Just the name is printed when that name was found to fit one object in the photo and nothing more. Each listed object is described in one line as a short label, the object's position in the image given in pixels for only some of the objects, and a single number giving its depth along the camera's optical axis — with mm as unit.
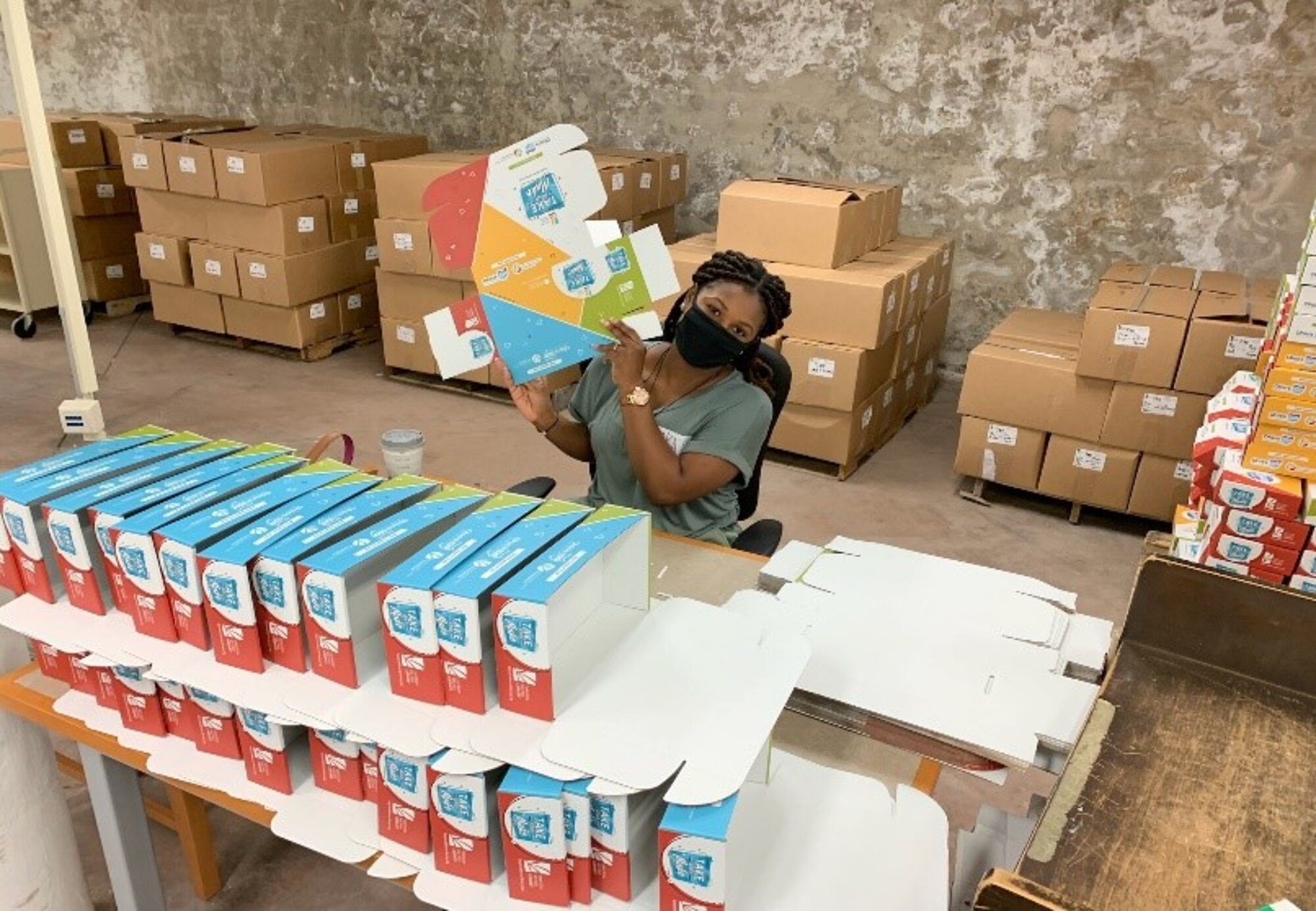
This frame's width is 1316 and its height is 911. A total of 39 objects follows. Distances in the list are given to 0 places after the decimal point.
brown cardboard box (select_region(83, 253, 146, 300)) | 5664
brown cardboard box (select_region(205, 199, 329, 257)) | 4707
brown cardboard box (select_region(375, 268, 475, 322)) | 4555
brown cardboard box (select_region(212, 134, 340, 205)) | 4539
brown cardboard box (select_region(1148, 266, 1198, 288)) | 3645
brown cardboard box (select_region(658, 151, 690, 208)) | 4824
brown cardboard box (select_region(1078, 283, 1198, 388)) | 3246
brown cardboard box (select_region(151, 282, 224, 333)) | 5199
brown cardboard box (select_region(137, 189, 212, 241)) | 4945
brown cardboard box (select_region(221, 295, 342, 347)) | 4996
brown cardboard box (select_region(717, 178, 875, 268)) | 3566
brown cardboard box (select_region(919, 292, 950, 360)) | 4344
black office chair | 2010
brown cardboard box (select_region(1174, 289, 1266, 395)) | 3146
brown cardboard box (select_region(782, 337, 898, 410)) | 3625
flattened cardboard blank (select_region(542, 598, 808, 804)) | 1009
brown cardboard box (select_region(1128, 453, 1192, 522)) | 3430
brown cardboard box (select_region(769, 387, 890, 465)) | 3791
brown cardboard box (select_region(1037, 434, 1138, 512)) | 3502
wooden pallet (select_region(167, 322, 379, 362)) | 5156
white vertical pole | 2651
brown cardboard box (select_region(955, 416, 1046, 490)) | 3621
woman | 1835
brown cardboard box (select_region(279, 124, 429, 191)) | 4988
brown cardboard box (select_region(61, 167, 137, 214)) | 5414
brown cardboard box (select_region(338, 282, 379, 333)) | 5273
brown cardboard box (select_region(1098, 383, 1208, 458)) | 3326
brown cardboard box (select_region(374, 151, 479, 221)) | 4328
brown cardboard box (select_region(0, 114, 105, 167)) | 5363
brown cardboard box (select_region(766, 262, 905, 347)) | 3508
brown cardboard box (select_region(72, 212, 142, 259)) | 5570
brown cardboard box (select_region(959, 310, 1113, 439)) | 3461
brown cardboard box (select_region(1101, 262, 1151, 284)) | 3715
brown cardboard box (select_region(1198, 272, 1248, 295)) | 3523
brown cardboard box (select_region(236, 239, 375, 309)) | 4793
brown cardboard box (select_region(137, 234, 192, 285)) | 5098
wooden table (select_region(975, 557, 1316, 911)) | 735
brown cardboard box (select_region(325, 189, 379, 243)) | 5016
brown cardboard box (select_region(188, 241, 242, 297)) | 4922
